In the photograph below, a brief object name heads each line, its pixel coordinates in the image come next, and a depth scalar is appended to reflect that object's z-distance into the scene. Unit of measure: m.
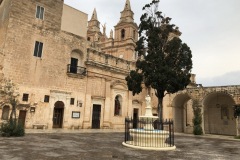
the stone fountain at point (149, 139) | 10.99
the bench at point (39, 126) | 18.74
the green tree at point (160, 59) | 15.15
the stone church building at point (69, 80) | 18.52
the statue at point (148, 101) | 13.01
